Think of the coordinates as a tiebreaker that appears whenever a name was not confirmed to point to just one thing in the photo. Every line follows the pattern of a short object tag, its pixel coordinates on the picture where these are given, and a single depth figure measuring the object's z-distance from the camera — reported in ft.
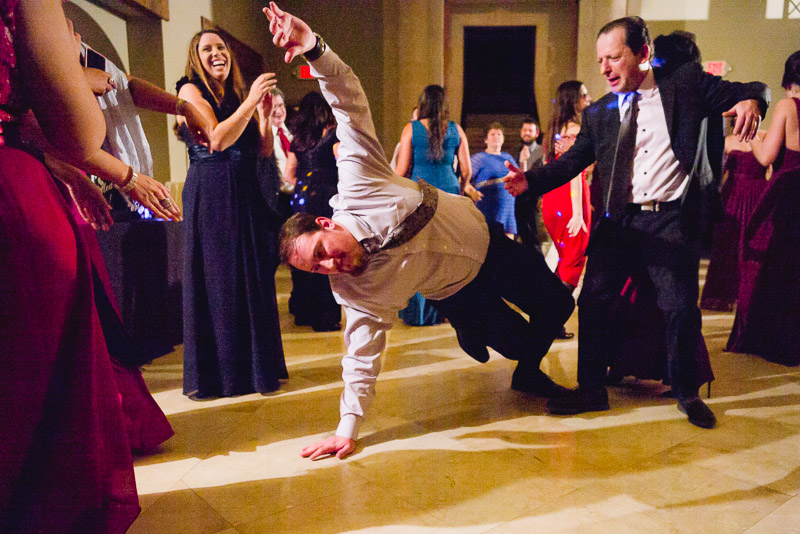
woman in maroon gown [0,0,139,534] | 2.70
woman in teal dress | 11.71
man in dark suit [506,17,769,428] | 6.23
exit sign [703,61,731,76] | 20.30
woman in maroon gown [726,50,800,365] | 8.94
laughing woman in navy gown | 7.53
